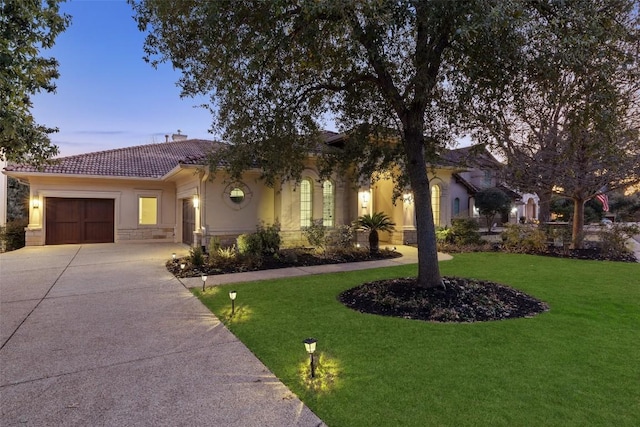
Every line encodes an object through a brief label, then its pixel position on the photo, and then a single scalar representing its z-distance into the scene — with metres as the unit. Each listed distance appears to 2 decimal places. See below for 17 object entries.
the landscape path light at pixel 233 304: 5.62
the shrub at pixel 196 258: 9.95
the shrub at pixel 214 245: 11.47
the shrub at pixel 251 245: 11.30
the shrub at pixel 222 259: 10.14
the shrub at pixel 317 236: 12.70
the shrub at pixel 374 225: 12.88
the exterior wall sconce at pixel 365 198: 14.52
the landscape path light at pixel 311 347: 3.52
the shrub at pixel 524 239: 13.54
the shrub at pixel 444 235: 15.15
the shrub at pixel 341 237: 13.08
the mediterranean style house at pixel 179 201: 13.62
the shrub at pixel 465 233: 15.20
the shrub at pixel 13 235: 15.45
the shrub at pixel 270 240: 11.66
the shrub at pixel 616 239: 12.73
